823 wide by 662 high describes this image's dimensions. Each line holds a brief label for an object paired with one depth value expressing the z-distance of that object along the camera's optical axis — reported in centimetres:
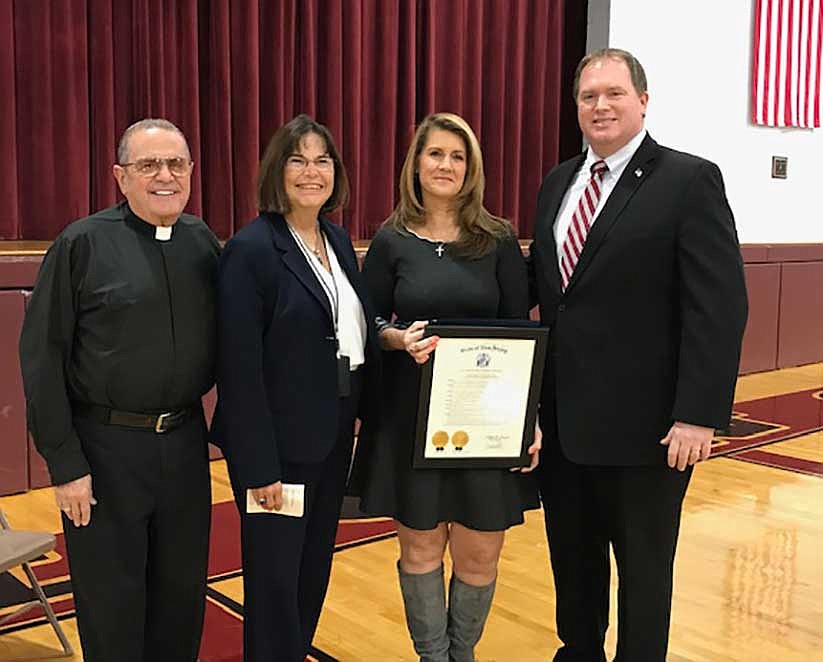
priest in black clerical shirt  229
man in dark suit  244
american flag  891
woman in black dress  262
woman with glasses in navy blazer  241
